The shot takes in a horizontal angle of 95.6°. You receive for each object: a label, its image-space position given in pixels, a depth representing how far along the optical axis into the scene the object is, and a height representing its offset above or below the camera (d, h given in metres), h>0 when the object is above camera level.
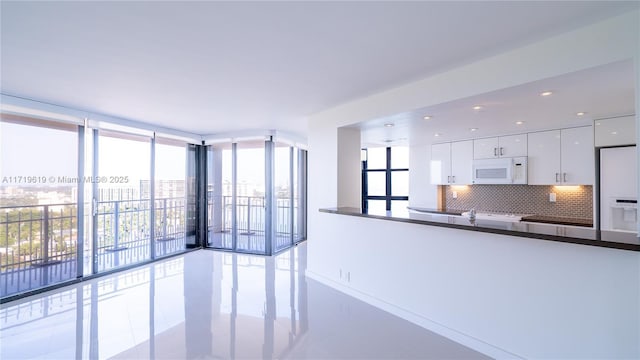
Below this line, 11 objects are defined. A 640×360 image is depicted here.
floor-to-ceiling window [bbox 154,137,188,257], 5.48 -0.28
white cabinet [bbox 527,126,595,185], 3.89 +0.34
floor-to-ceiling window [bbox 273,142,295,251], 6.07 -0.29
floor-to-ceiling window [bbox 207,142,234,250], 6.19 -0.35
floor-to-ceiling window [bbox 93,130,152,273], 4.54 -0.30
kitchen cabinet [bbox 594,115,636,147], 3.39 +0.61
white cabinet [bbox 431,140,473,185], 5.05 +0.34
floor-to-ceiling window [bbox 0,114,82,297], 3.59 -0.28
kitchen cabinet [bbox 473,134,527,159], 4.46 +0.56
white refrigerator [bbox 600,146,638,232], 3.37 -0.09
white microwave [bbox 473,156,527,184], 4.44 +0.17
